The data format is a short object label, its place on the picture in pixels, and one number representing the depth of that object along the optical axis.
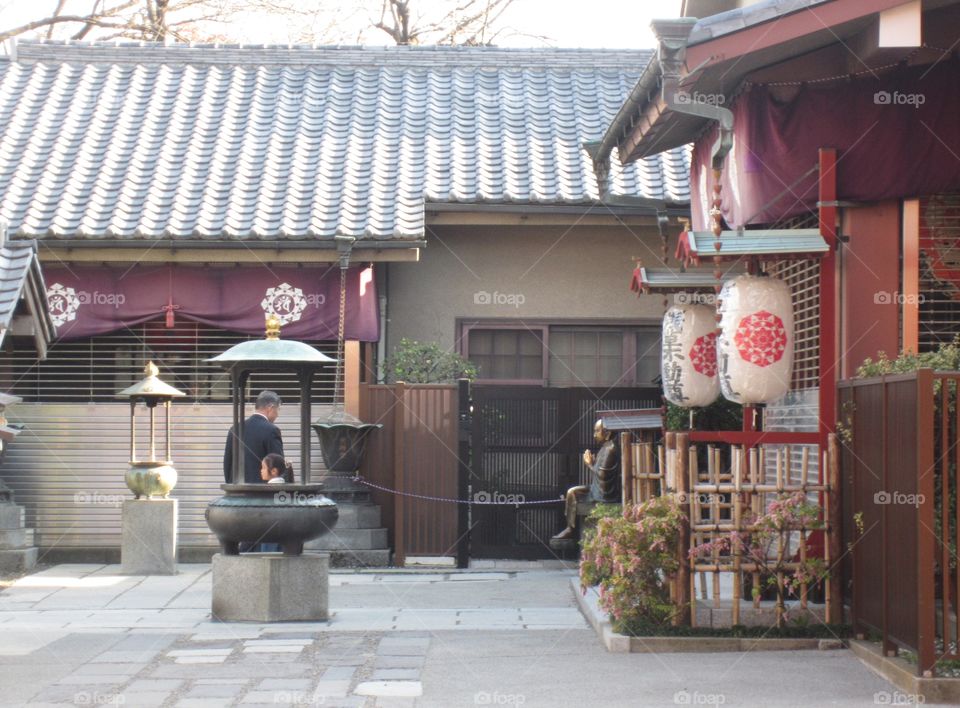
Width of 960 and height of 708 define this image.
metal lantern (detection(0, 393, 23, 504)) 13.50
